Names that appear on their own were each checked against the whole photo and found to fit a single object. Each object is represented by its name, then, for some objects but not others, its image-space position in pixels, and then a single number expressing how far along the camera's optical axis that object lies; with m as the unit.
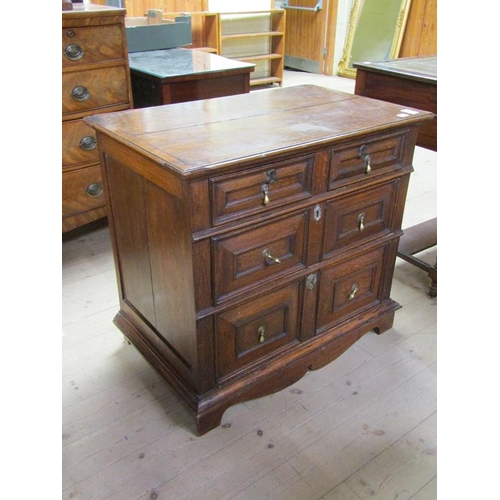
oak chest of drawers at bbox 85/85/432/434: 1.23
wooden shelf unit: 5.39
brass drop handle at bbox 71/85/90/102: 2.07
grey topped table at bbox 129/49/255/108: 2.28
